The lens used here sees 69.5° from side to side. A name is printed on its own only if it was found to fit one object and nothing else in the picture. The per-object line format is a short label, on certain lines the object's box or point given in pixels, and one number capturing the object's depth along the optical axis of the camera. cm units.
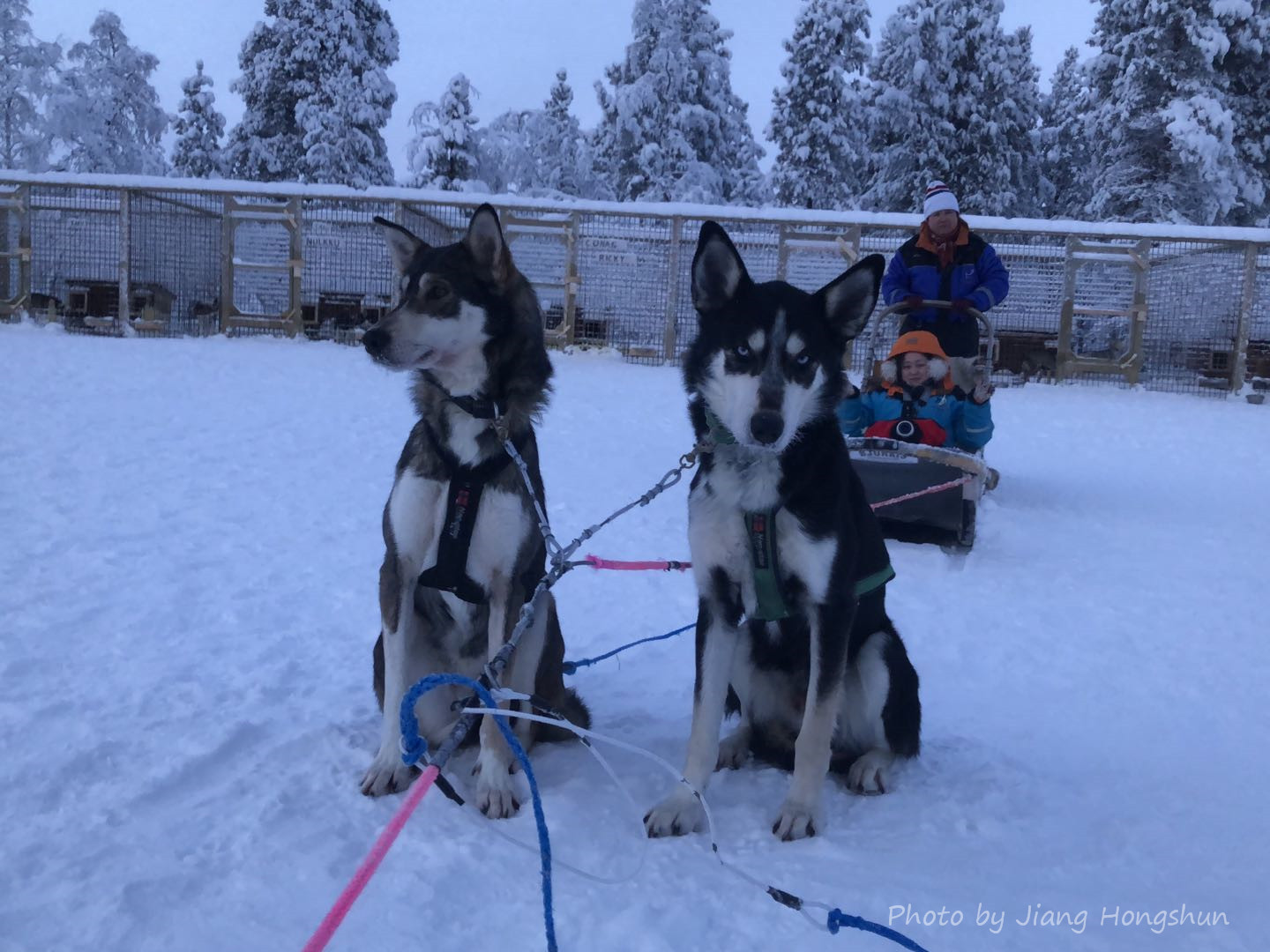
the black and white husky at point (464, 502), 227
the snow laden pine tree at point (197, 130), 2769
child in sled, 534
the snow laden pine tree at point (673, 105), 2384
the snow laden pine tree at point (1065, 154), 2641
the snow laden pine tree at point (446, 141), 2456
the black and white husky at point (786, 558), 215
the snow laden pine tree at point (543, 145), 3028
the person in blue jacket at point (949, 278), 574
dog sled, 477
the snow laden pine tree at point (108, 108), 2494
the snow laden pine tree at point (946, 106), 2356
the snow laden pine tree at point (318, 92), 2292
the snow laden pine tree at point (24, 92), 2406
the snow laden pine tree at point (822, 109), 2398
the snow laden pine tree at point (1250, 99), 1906
